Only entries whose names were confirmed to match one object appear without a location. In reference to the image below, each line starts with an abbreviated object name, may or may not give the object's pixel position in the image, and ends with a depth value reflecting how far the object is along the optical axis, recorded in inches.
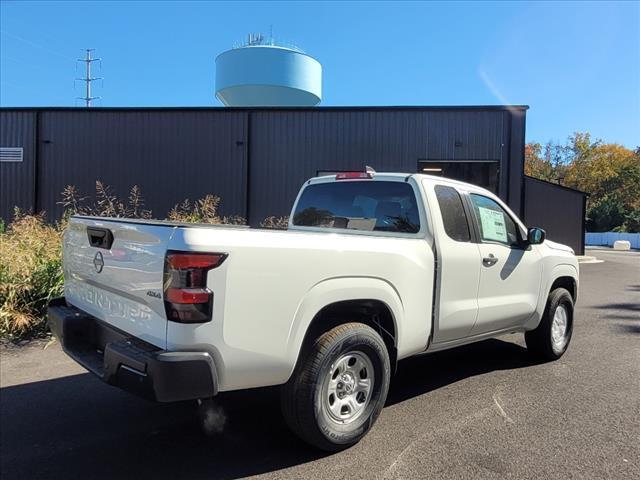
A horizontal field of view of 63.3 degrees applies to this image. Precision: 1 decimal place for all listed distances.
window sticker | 194.2
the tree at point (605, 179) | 2343.8
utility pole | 2293.8
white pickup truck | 111.9
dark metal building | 737.6
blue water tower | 1343.1
